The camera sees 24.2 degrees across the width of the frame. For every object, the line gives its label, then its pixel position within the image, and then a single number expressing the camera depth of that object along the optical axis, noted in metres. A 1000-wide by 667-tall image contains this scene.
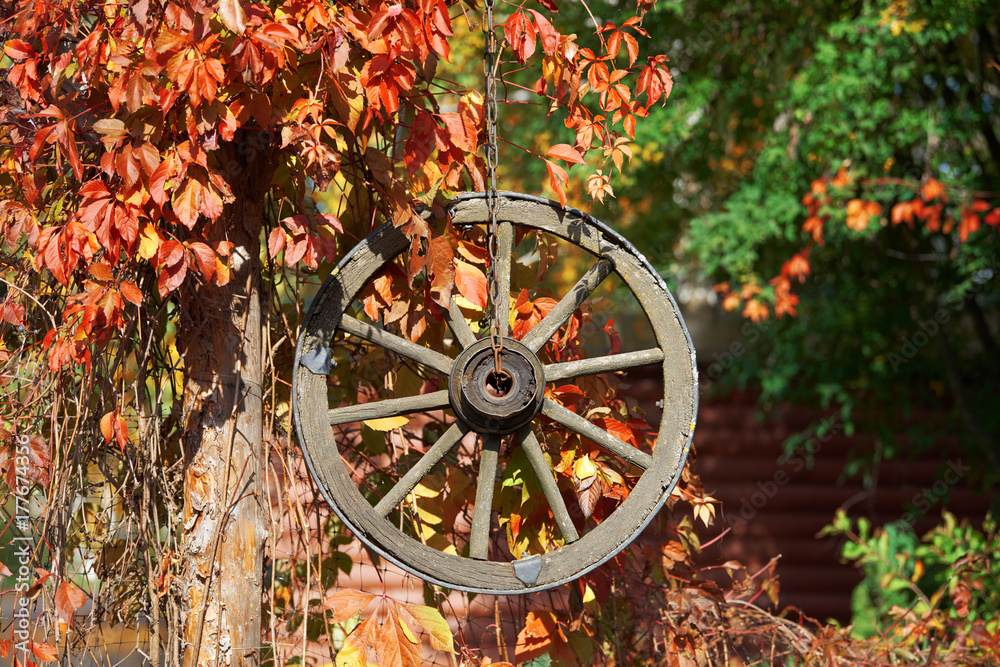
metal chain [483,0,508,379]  3.91
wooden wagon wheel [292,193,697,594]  3.92
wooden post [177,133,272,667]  3.98
